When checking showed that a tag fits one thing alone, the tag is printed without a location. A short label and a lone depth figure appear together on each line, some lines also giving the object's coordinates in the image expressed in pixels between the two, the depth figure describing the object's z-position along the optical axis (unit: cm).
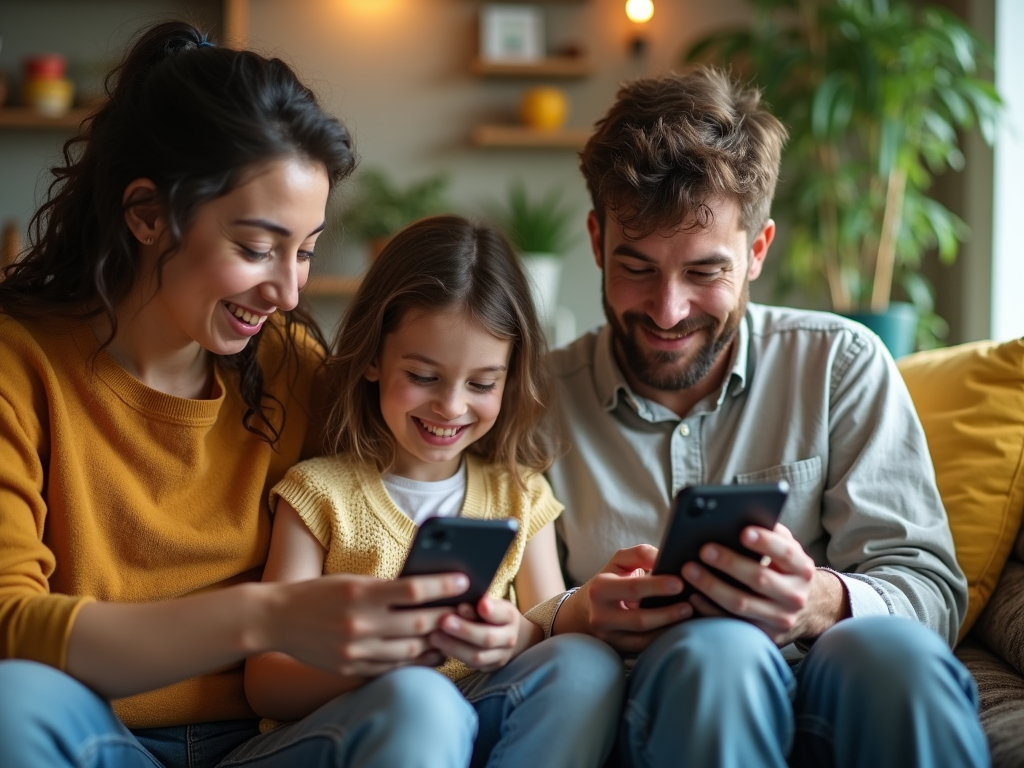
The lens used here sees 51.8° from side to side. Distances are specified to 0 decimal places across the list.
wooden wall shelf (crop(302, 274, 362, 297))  399
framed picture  420
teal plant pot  295
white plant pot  396
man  117
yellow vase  417
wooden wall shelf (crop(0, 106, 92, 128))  398
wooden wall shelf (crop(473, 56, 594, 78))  416
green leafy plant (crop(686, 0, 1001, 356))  307
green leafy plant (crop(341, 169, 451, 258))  396
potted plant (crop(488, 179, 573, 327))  402
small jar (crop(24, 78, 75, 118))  399
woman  115
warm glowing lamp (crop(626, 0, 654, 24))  353
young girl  131
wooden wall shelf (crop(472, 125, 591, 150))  417
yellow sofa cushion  159
